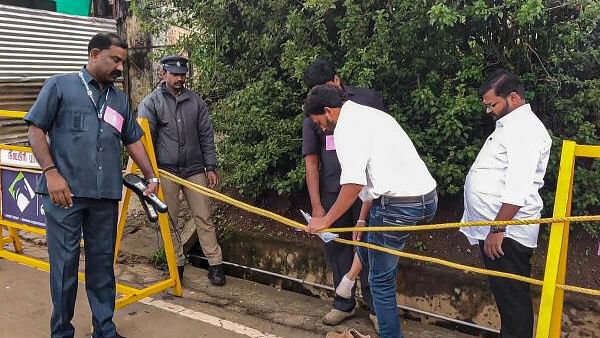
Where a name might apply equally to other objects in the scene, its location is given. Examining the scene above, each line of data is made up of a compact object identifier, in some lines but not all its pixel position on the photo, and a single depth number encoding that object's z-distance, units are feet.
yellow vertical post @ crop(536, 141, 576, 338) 7.82
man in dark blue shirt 9.55
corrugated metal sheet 22.84
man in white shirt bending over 9.26
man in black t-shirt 11.40
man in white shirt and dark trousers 9.04
